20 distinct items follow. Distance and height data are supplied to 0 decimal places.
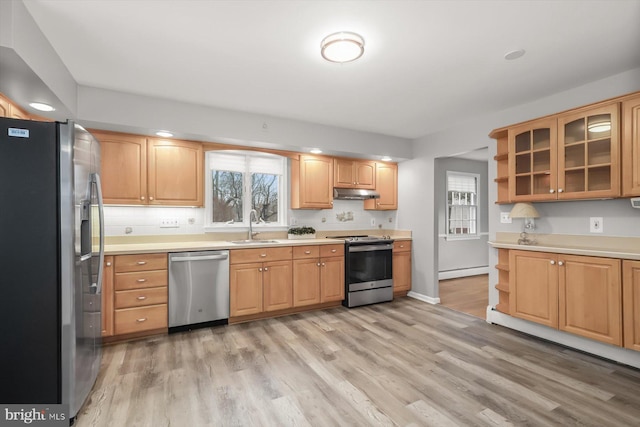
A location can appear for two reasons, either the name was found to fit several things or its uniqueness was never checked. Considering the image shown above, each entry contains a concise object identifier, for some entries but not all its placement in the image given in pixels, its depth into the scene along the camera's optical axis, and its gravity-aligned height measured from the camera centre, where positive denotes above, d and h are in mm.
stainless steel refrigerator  1732 -285
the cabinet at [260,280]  3519 -815
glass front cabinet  2602 +537
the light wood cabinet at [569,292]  2510 -746
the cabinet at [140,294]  2982 -815
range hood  4562 +298
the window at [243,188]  4086 +365
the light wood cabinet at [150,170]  3203 +489
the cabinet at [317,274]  3902 -817
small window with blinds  6047 +159
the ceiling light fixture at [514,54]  2299 +1234
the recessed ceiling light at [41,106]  2511 +921
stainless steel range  4219 -832
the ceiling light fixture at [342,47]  2072 +1176
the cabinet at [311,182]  4332 +452
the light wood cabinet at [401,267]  4656 -847
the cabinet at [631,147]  2434 +535
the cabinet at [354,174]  4602 +623
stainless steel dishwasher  3229 -835
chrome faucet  4036 -164
